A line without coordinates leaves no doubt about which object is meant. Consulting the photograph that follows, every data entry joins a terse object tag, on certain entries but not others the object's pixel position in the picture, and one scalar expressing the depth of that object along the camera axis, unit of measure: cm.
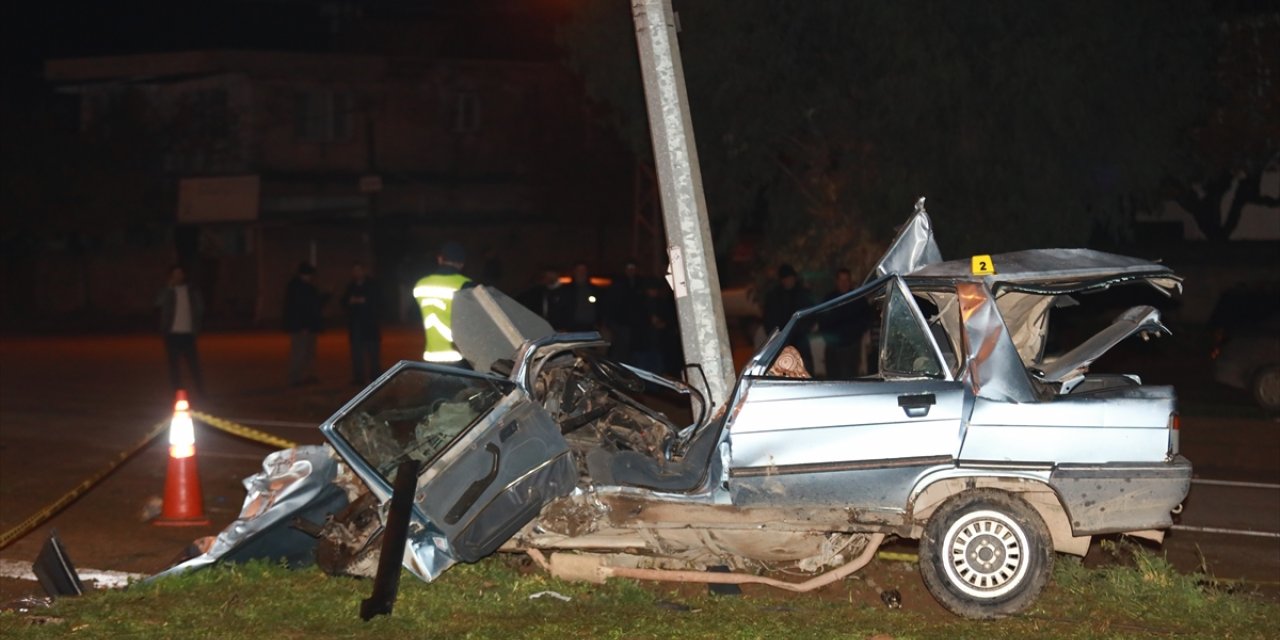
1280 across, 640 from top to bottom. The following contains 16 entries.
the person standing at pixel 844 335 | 1567
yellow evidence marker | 715
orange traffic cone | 1025
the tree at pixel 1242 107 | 2486
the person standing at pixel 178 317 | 1778
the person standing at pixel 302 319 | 1927
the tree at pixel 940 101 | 1568
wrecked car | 701
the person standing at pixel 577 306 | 1642
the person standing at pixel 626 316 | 1716
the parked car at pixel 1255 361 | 1638
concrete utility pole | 922
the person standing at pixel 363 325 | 1869
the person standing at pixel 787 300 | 1595
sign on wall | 4241
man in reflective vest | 959
